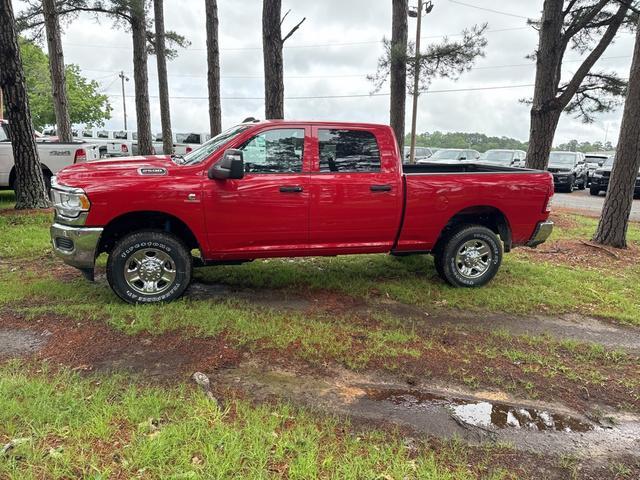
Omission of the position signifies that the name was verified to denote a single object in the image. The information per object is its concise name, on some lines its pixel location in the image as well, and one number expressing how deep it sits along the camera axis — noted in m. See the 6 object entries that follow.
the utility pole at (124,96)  61.60
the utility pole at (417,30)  20.92
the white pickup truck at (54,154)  10.35
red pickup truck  4.61
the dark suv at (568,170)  20.27
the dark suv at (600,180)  19.05
